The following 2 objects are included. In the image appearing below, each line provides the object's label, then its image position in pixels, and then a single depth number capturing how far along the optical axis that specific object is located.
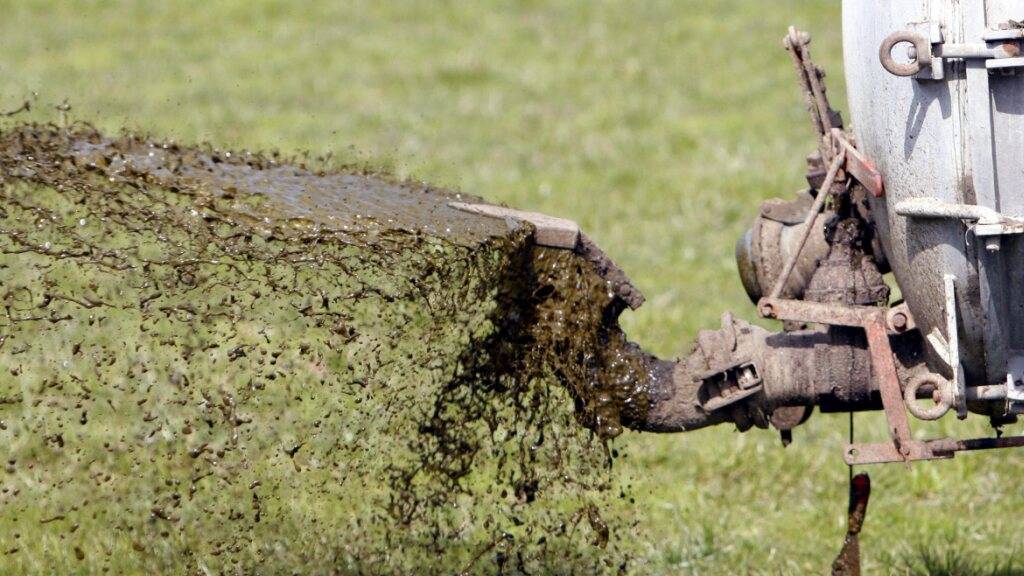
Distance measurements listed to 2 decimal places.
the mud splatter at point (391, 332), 6.51
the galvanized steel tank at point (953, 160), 5.27
